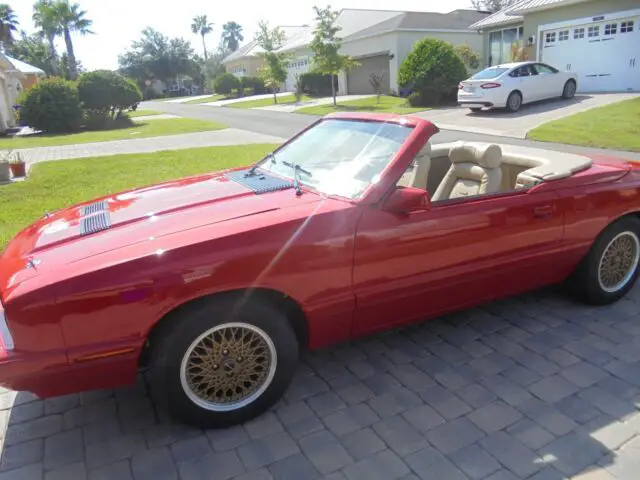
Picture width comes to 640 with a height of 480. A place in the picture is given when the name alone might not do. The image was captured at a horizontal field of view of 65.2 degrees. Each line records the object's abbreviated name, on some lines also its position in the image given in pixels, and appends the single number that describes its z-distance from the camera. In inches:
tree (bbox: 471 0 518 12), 2328.2
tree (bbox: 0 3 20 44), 1627.7
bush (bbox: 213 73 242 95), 1988.2
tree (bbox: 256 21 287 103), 1449.3
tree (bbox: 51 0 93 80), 1720.0
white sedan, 677.9
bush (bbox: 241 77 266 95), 1999.3
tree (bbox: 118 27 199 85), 2854.3
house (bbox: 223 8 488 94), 1159.6
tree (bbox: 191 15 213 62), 3801.7
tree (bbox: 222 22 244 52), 4427.4
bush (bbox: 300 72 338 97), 1524.4
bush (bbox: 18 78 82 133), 893.8
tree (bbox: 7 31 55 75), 2295.6
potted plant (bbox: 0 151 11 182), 395.5
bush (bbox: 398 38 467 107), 889.5
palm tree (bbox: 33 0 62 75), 1701.5
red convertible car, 91.1
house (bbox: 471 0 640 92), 756.6
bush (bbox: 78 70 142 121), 976.9
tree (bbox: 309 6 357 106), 1060.5
